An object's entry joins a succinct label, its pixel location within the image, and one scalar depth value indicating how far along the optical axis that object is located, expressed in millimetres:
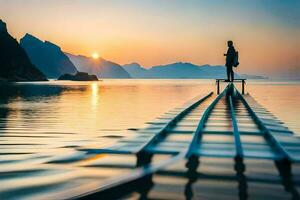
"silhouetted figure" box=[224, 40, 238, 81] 30297
